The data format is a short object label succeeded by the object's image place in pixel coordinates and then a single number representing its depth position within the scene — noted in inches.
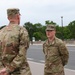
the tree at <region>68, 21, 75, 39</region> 4492.6
